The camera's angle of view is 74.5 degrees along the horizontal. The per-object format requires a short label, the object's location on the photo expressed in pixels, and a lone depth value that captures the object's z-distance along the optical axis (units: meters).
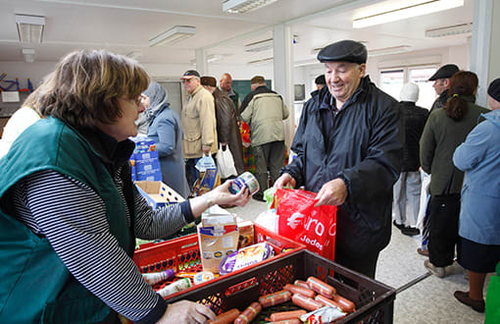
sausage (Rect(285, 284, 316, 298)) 1.13
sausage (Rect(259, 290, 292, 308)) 1.15
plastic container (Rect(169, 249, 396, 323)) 0.95
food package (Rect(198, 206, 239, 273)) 1.39
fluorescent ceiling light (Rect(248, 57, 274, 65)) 9.70
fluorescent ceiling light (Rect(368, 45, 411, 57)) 8.48
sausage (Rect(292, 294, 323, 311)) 1.07
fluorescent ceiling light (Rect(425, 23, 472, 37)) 5.71
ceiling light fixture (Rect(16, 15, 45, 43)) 4.00
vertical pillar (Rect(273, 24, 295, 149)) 4.91
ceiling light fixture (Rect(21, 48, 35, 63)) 6.42
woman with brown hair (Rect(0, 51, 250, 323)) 0.72
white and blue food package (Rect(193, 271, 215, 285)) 1.26
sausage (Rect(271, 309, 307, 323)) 1.04
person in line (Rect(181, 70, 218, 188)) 4.38
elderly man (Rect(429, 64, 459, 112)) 3.30
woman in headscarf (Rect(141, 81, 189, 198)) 3.19
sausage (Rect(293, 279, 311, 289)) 1.19
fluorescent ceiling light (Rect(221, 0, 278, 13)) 3.58
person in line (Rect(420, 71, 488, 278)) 2.61
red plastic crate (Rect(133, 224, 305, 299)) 1.38
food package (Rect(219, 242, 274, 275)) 1.27
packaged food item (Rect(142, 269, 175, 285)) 1.28
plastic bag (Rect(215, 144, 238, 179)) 4.63
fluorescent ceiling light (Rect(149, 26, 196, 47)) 4.96
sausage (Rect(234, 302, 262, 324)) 1.05
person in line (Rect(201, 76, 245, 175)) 4.80
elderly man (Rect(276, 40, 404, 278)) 1.39
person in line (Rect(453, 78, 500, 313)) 2.02
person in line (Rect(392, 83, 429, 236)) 3.49
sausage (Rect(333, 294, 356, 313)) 1.04
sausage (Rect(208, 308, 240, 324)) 1.05
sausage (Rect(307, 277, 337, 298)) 1.11
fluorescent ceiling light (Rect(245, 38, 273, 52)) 6.54
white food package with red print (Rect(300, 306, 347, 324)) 0.95
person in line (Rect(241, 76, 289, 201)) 4.70
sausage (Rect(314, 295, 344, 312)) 1.05
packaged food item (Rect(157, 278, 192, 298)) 1.12
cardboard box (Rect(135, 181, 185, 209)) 1.91
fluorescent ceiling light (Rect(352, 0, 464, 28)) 4.22
